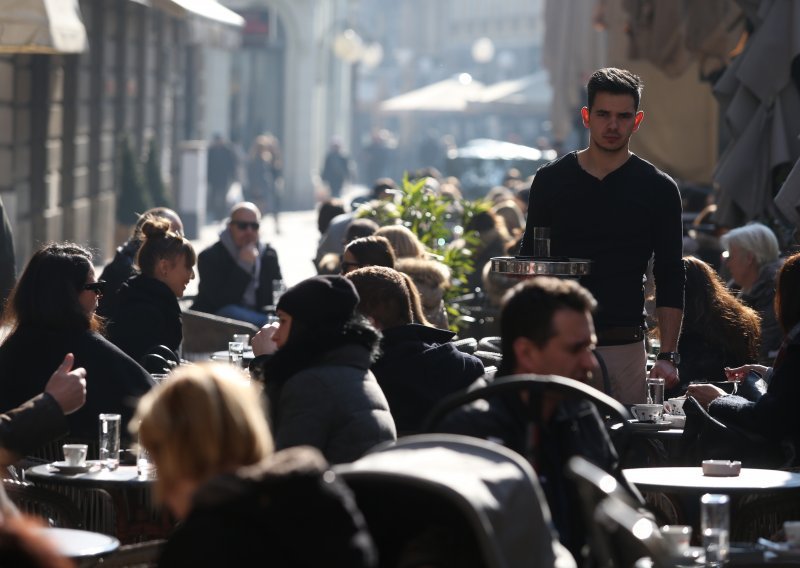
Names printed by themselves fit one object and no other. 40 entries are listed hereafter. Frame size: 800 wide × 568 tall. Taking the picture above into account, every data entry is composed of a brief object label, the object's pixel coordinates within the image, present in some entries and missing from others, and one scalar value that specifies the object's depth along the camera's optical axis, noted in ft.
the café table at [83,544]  28.86
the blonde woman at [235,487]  21.02
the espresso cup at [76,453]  39.42
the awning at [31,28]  81.51
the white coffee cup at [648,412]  44.73
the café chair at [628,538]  22.20
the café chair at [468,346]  56.84
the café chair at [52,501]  39.17
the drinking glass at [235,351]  57.47
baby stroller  22.95
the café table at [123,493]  38.34
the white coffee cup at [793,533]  30.86
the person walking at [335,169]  259.19
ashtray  37.52
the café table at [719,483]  35.94
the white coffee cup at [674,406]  46.44
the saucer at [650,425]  44.57
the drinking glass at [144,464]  38.77
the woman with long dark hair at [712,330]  53.01
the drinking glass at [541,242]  43.65
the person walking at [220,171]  223.51
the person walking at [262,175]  229.25
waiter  44.80
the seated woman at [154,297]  56.95
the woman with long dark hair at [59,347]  42.68
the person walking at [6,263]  68.95
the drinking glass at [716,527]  30.49
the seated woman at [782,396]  39.81
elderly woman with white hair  61.41
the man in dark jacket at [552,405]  28.55
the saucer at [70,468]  39.29
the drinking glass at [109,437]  39.88
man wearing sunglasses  82.02
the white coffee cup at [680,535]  28.63
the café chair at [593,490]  23.06
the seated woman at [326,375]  34.09
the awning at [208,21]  127.65
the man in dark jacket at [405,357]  43.73
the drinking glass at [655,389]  44.55
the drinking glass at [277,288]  78.79
